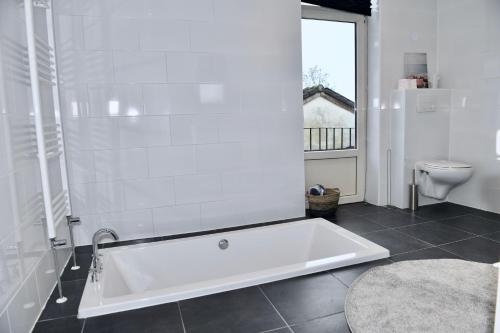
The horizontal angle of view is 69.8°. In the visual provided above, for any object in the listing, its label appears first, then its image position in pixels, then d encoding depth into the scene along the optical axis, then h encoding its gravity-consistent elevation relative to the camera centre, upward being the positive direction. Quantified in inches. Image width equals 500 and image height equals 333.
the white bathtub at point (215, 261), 68.6 -32.5
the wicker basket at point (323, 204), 122.3 -27.5
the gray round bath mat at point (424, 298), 59.3 -33.4
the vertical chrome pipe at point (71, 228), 84.0 -23.5
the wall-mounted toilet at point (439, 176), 120.5 -19.6
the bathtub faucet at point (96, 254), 74.0 -25.9
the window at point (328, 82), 134.0 +15.5
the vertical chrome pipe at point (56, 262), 66.0 -25.8
